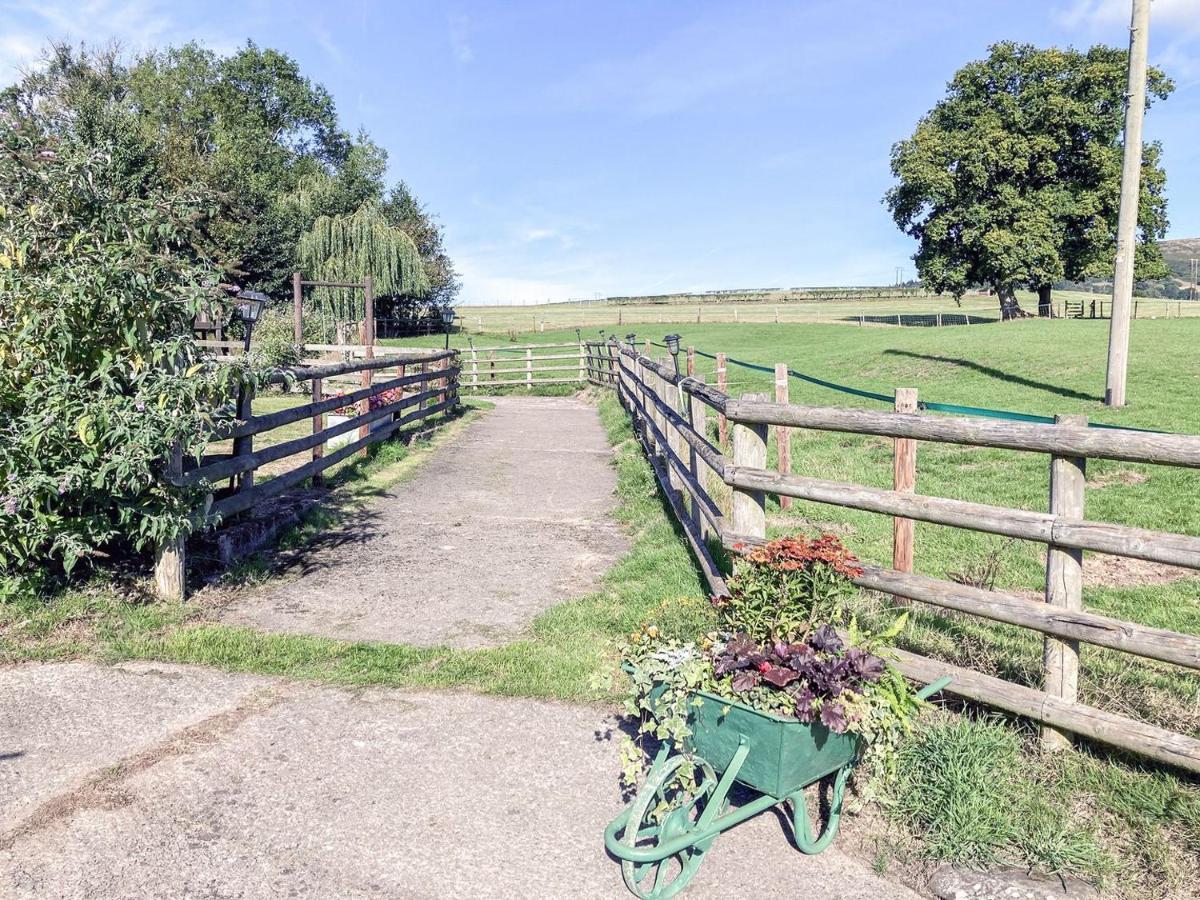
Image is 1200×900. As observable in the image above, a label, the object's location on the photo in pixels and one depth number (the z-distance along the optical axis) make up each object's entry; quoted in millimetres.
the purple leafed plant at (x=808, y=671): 2770
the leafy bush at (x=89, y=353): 4781
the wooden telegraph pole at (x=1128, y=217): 12195
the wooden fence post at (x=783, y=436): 7828
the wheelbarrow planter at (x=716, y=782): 2717
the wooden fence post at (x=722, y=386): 9538
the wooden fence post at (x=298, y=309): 19483
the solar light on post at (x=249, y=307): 10106
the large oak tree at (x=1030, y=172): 38562
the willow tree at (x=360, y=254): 36281
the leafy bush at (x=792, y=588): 3201
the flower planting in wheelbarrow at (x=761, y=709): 2760
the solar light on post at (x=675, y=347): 8441
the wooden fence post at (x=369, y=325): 16781
